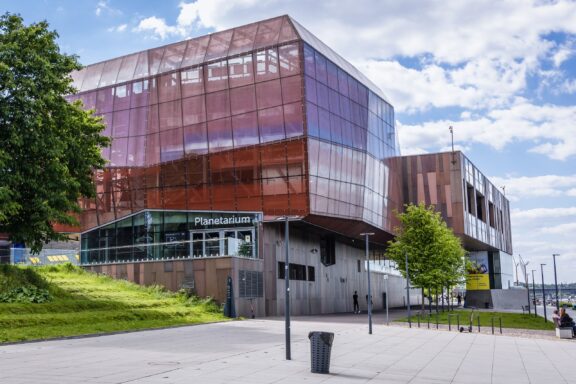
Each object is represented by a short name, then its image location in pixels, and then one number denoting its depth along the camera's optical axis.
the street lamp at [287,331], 19.22
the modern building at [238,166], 45.28
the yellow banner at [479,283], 91.75
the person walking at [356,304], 56.34
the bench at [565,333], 34.56
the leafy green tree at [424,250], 55.97
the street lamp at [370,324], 32.24
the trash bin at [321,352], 16.59
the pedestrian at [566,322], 34.91
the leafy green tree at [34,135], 30.78
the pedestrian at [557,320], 35.27
